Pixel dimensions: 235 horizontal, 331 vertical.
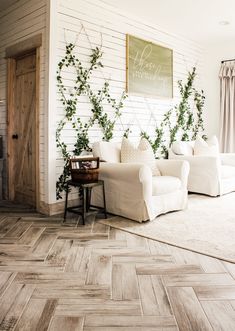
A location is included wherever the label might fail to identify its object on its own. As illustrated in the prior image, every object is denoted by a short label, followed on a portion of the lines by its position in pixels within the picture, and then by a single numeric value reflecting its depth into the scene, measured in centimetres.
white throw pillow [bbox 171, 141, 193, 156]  499
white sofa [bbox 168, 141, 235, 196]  450
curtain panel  588
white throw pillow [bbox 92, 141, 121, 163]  379
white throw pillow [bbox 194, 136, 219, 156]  502
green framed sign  450
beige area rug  256
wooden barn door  396
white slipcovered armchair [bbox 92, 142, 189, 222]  328
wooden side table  327
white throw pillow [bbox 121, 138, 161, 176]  382
